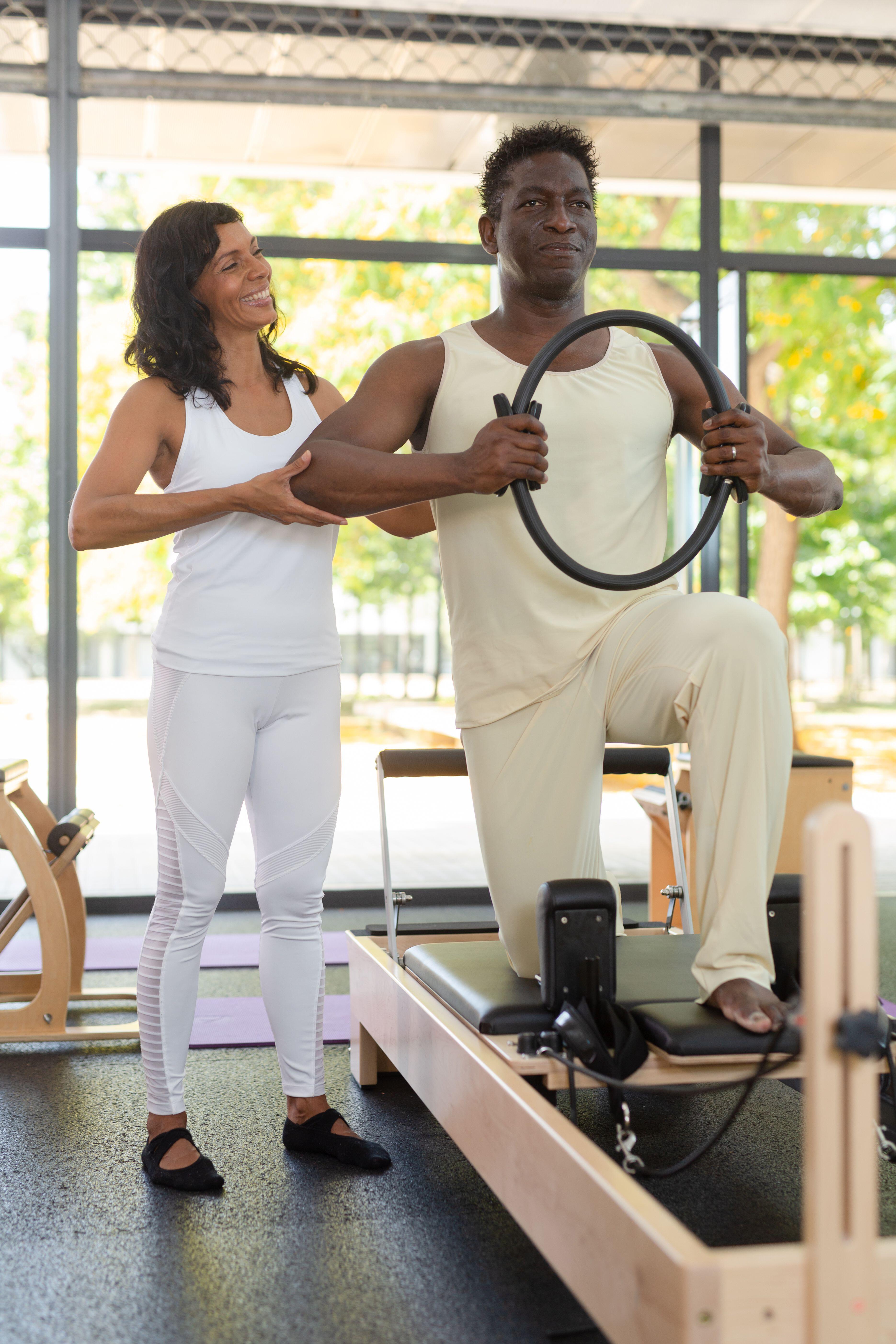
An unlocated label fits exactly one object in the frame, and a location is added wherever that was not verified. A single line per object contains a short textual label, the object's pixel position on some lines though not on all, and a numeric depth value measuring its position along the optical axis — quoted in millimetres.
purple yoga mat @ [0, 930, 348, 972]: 3559
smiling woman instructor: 1966
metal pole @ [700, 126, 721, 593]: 4617
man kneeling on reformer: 1910
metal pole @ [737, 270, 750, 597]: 4590
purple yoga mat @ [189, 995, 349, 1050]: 2818
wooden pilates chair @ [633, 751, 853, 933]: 3504
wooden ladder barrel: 2691
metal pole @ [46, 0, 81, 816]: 4203
